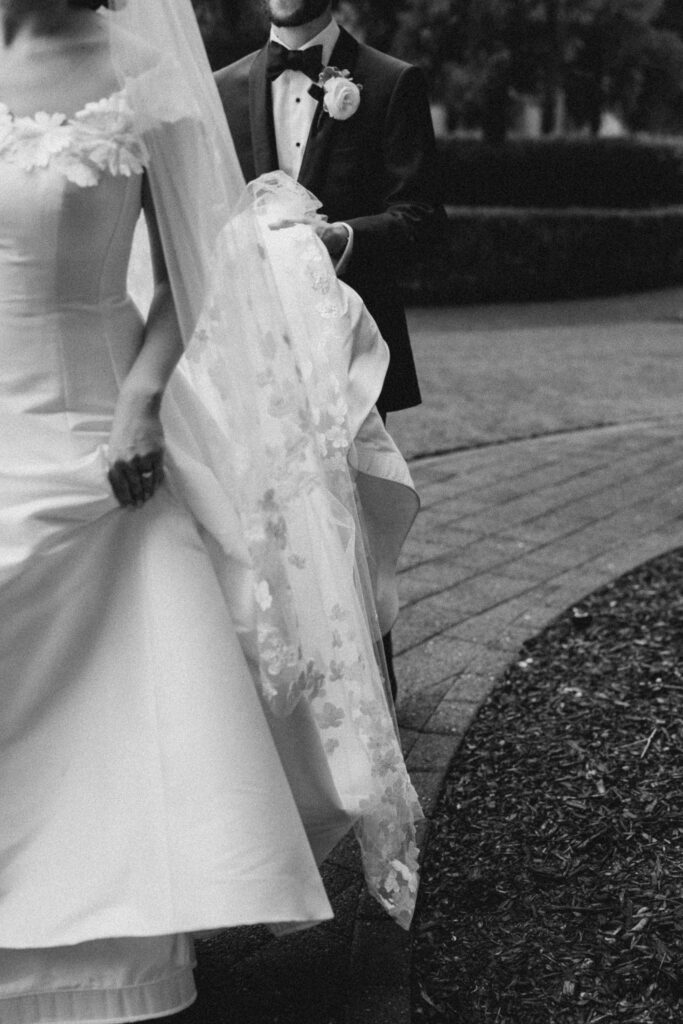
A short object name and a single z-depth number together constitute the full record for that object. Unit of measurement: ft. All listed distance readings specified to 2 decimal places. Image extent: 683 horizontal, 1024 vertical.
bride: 7.64
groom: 11.59
